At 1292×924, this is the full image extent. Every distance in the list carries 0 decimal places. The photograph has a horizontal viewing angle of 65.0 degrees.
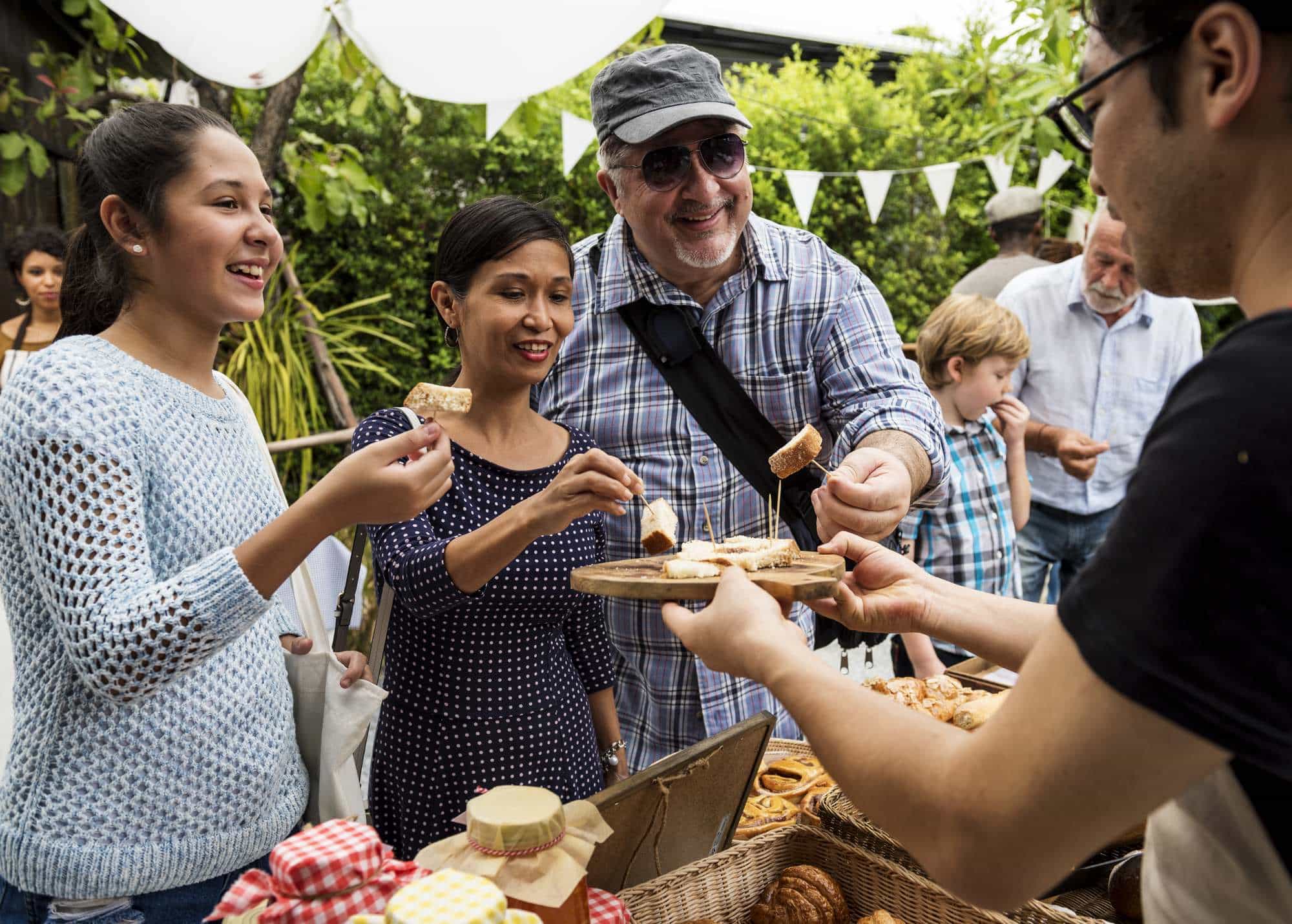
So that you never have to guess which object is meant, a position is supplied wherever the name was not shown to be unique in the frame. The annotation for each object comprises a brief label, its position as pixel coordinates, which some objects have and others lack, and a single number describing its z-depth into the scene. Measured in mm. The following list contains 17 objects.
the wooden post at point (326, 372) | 6984
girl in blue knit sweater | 1654
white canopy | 3486
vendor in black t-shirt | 833
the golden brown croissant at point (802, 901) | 2104
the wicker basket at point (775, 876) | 1957
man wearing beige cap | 6469
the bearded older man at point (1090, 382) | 5023
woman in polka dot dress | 2330
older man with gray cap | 2660
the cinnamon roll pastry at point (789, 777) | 2605
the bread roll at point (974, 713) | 2613
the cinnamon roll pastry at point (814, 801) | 2344
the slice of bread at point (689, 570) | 1706
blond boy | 4094
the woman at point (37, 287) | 5375
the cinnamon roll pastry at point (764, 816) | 2412
